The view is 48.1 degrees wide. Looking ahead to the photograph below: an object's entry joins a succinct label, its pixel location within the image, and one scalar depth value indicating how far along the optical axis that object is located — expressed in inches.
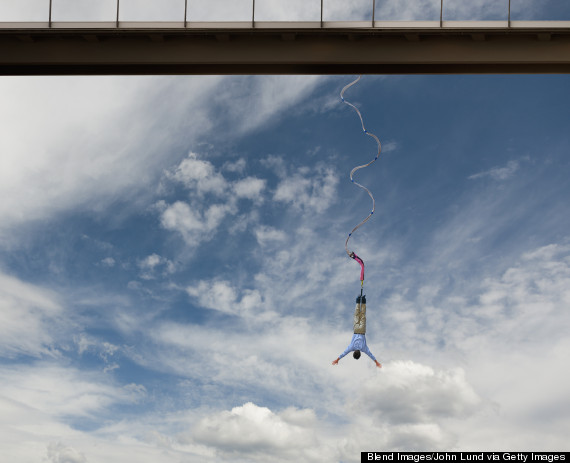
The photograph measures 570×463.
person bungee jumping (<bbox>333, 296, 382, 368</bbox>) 686.5
